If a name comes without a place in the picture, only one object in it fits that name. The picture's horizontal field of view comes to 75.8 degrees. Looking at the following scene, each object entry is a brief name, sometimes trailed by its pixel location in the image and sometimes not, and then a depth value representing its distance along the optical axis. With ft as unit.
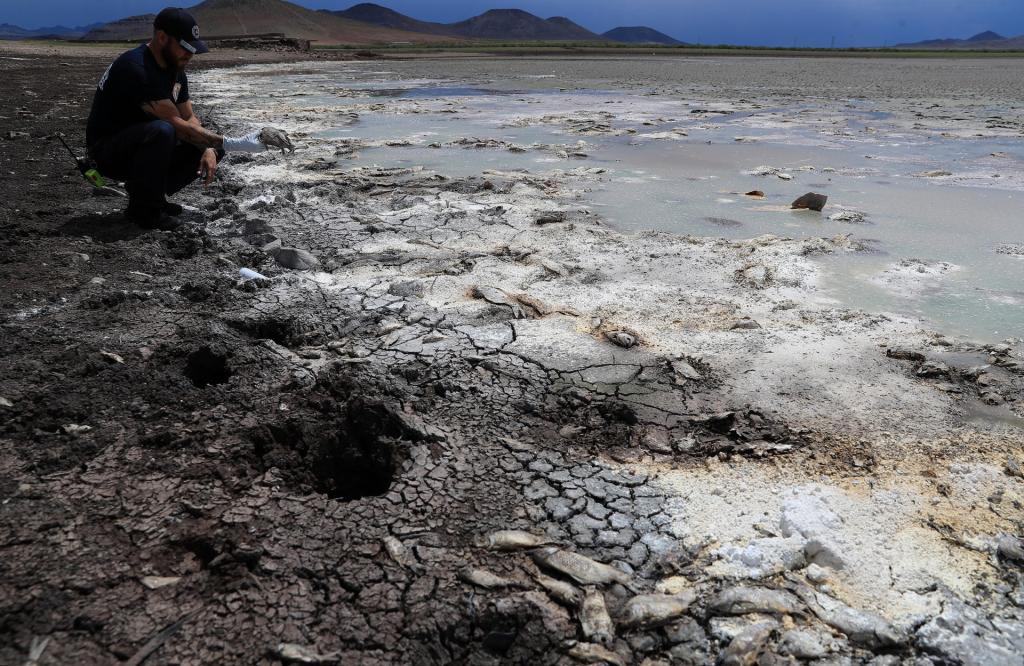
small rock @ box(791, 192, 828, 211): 17.08
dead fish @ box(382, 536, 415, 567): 5.92
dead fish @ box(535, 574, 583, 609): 5.58
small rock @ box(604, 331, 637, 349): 9.90
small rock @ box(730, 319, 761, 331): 10.53
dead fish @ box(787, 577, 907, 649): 5.25
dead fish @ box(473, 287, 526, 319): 10.90
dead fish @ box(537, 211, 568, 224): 15.78
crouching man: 14.16
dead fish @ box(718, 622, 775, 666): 5.11
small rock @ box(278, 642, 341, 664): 5.03
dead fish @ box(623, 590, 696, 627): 5.43
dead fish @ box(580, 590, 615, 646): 5.31
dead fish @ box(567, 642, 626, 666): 5.13
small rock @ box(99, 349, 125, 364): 8.95
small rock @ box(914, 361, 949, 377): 9.16
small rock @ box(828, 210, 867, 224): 16.22
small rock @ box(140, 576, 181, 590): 5.60
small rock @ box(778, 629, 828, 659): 5.16
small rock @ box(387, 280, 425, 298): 11.63
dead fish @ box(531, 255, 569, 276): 12.68
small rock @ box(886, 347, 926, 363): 9.53
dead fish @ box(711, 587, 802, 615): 5.52
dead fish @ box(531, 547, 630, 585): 5.82
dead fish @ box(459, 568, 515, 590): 5.68
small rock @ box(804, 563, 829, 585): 5.82
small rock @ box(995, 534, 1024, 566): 6.07
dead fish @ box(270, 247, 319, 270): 12.85
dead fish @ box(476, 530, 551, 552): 6.15
